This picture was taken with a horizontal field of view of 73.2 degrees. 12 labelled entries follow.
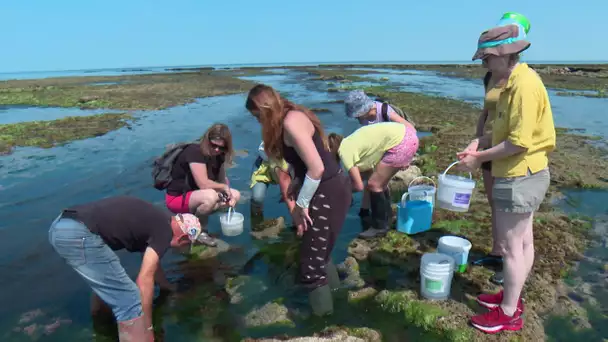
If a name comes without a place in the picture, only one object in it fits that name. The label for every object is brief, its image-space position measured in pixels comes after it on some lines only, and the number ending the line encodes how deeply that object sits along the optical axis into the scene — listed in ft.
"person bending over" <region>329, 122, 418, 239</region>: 18.01
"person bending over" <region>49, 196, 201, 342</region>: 11.09
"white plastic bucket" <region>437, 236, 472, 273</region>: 15.64
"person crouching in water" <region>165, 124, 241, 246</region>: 18.39
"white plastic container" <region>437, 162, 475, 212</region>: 15.16
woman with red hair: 11.44
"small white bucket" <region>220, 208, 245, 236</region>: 19.62
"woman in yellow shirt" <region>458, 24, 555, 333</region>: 10.55
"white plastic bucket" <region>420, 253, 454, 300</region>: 13.69
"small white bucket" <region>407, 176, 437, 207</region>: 19.11
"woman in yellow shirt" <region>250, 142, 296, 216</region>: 22.79
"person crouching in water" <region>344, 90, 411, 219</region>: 19.40
